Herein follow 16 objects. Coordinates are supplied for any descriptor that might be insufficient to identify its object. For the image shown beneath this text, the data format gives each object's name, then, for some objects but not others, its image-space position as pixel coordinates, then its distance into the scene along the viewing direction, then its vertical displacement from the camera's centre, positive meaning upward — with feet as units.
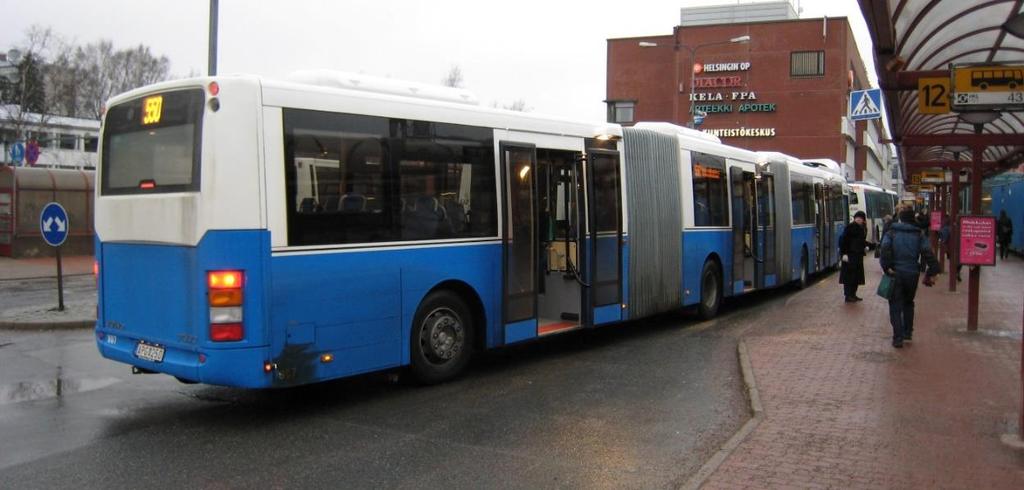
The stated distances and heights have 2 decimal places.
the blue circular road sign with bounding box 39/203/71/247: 40.04 +0.48
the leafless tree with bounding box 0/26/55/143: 124.47 +25.18
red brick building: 181.88 +32.90
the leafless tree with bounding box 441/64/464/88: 205.14 +38.61
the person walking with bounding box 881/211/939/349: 31.60 -2.01
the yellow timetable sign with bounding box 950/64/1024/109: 26.91 +4.50
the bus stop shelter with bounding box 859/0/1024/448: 27.40 +6.78
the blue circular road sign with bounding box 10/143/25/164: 57.62 +6.01
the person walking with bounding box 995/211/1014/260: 100.94 -2.12
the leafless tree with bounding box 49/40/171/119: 226.58 +48.60
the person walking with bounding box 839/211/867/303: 47.80 -2.39
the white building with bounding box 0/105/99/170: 218.59 +27.90
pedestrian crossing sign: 57.36 +8.46
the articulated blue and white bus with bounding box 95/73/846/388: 19.97 -0.07
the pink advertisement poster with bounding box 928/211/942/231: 70.64 -0.46
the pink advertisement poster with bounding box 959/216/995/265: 34.94 -1.17
